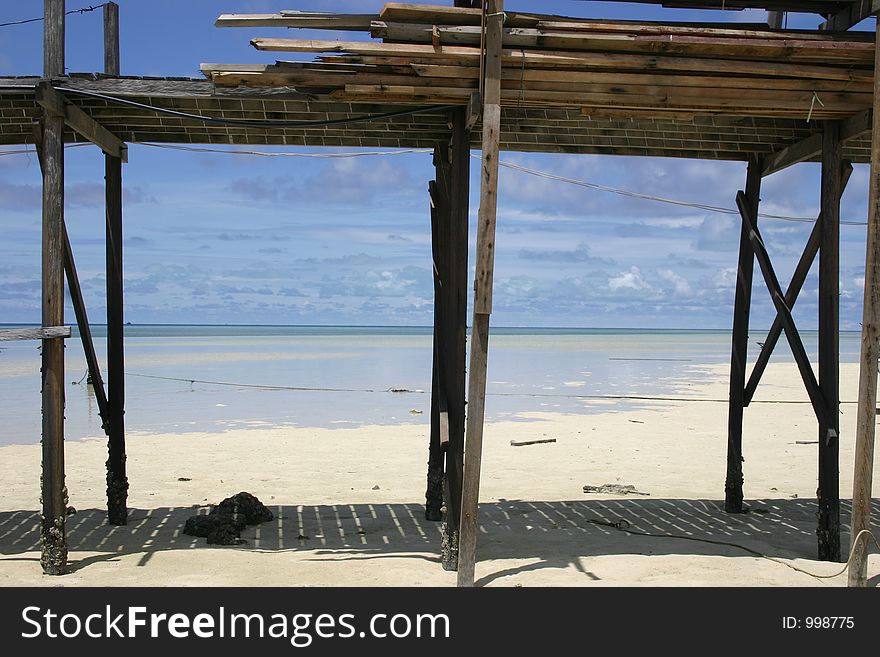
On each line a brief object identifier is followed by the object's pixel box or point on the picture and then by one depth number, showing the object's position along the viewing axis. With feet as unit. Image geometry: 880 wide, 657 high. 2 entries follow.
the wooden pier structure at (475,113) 21.80
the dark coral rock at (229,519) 26.89
